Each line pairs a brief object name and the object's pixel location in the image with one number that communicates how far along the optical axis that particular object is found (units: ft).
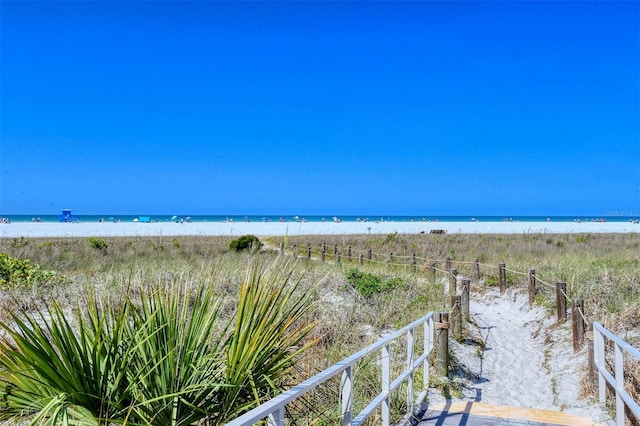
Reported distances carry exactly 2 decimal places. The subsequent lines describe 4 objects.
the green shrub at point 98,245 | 76.33
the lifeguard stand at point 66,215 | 273.21
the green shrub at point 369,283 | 39.14
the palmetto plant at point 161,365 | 10.68
